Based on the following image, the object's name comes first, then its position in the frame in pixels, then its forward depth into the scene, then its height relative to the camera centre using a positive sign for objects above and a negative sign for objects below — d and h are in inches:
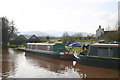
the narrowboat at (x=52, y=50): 540.5 -66.4
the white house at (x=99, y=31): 1695.0 +109.4
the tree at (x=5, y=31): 1141.3 +75.7
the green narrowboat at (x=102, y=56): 395.4 -64.7
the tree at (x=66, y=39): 1087.2 -6.1
